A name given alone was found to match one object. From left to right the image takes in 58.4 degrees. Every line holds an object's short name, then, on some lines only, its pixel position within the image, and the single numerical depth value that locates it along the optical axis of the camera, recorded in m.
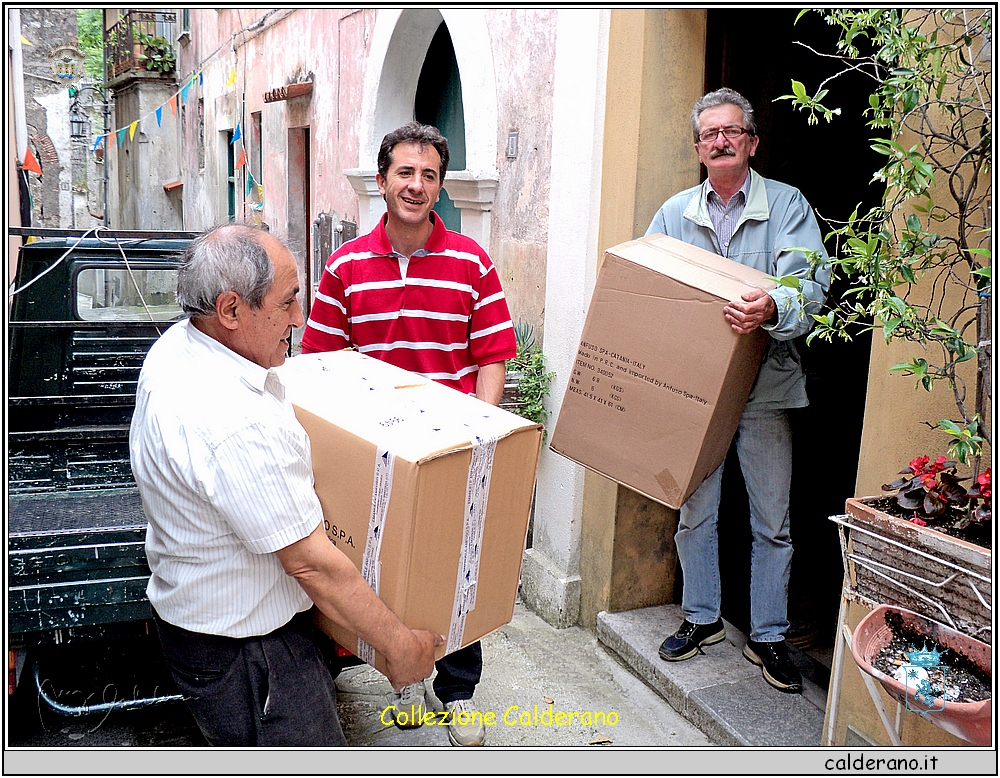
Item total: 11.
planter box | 1.73
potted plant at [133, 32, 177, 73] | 17.70
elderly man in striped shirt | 1.71
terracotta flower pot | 1.69
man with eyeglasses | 2.89
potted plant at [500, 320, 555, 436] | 3.93
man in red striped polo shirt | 2.82
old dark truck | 2.34
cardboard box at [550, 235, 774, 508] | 2.63
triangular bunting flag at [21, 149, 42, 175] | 6.91
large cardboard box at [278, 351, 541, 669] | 1.88
